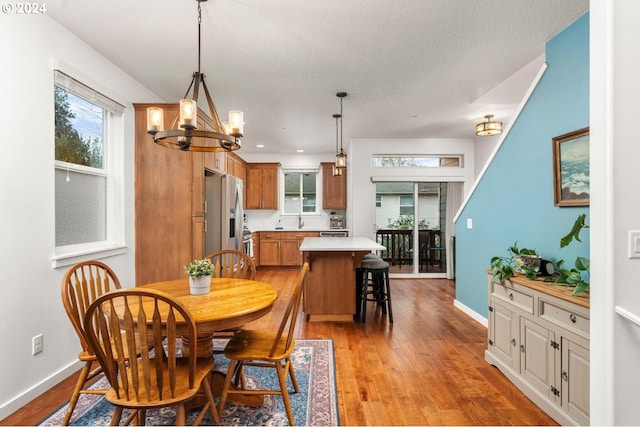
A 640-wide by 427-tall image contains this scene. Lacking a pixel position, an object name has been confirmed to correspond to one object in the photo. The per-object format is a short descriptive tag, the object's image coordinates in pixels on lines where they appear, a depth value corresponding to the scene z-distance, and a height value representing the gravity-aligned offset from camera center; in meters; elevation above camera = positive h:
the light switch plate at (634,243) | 1.20 -0.12
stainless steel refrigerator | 3.75 +0.00
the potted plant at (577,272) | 1.77 -0.39
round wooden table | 1.59 -0.52
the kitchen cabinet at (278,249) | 6.79 -0.79
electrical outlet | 2.12 -0.90
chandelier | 1.75 +0.52
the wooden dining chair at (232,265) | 2.68 -0.46
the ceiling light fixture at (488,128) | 4.42 +1.18
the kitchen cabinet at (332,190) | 7.04 +0.51
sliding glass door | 5.98 -0.21
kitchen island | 3.60 -0.84
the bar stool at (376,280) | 3.62 -0.84
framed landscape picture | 2.10 +0.30
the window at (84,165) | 2.48 +0.42
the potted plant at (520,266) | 2.28 -0.41
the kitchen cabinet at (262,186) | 7.08 +0.60
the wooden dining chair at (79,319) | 1.73 -0.60
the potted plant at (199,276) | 1.98 -0.40
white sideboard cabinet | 1.73 -0.85
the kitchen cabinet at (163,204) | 3.27 +0.09
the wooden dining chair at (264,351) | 1.75 -0.81
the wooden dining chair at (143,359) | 1.31 -0.64
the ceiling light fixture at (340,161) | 4.00 +0.66
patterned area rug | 1.84 -1.23
